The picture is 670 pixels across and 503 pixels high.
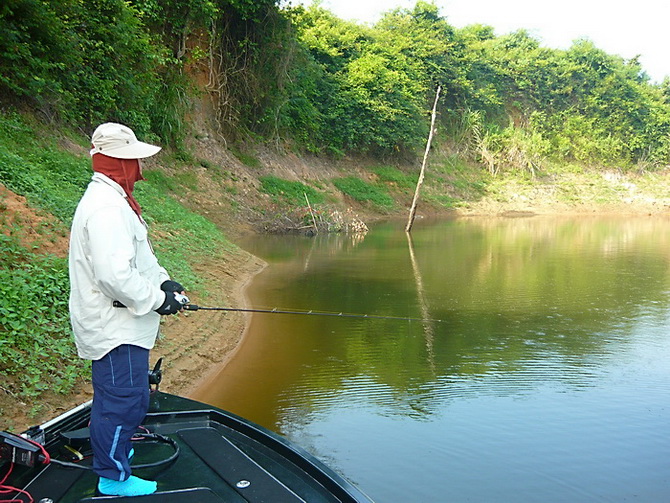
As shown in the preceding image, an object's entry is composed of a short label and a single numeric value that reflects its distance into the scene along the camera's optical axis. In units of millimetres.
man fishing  2465
